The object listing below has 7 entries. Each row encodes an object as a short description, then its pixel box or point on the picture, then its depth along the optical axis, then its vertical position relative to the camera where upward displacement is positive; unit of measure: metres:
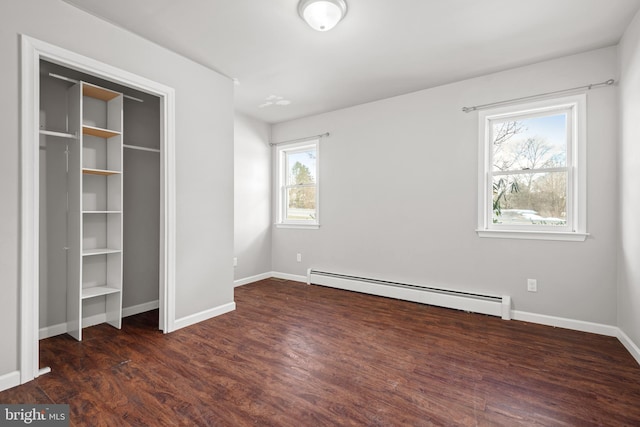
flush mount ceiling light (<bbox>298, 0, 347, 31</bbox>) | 2.25 +1.46
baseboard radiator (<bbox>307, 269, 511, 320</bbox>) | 3.41 -1.01
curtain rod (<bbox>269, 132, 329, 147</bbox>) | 4.82 +1.15
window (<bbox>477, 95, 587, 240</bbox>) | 3.09 +0.43
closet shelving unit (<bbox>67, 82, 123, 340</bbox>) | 2.82 +0.10
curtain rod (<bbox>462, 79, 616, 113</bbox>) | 2.91 +1.18
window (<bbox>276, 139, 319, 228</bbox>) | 5.05 +0.45
